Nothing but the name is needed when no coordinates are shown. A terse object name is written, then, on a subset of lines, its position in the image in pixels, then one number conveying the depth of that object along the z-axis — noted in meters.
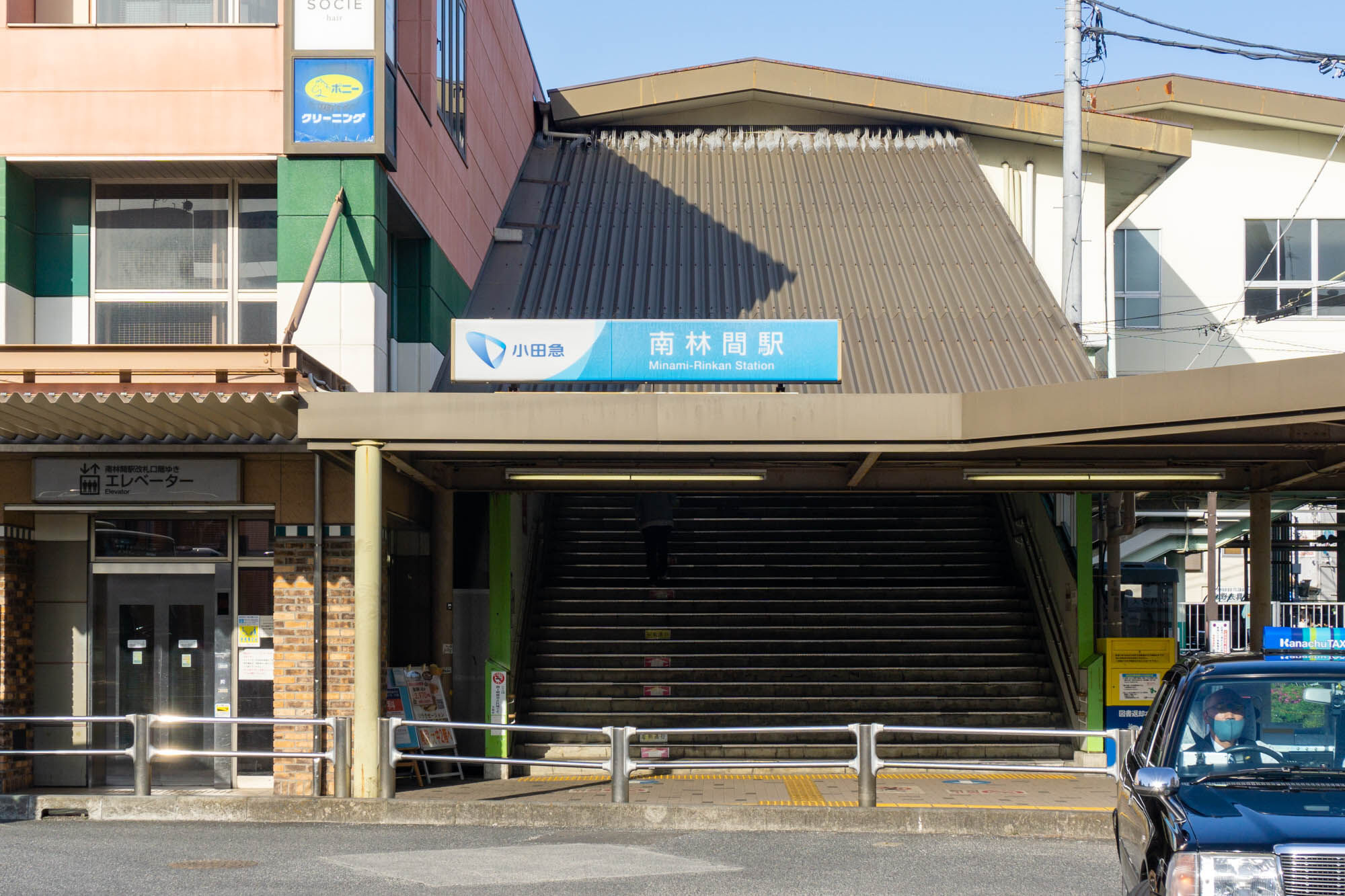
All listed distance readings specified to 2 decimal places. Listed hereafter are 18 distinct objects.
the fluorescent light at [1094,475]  14.70
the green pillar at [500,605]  15.83
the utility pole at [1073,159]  21.34
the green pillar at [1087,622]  16.45
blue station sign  13.67
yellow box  16.16
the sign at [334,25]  14.35
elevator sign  14.02
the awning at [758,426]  12.32
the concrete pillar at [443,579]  16.31
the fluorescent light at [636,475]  14.95
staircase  17.36
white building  24.52
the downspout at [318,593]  13.66
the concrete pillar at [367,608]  12.57
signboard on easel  14.79
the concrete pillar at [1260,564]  15.48
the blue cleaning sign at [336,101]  14.34
